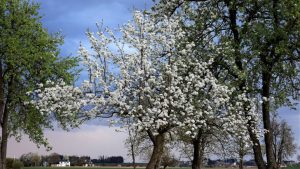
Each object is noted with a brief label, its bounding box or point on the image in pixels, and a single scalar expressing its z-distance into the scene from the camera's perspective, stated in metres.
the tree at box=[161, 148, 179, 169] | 69.94
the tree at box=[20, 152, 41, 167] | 117.06
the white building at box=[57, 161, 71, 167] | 133.88
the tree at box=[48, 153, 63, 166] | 130.88
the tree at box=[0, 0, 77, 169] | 39.03
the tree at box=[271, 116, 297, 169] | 72.81
